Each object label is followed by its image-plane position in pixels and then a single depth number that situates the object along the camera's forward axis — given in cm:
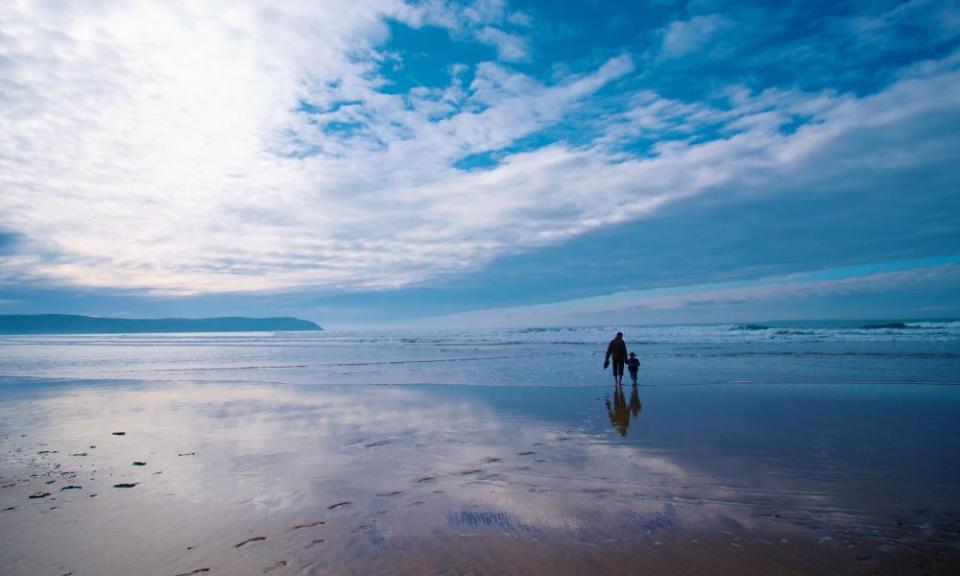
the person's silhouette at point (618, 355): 1700
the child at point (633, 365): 1705
